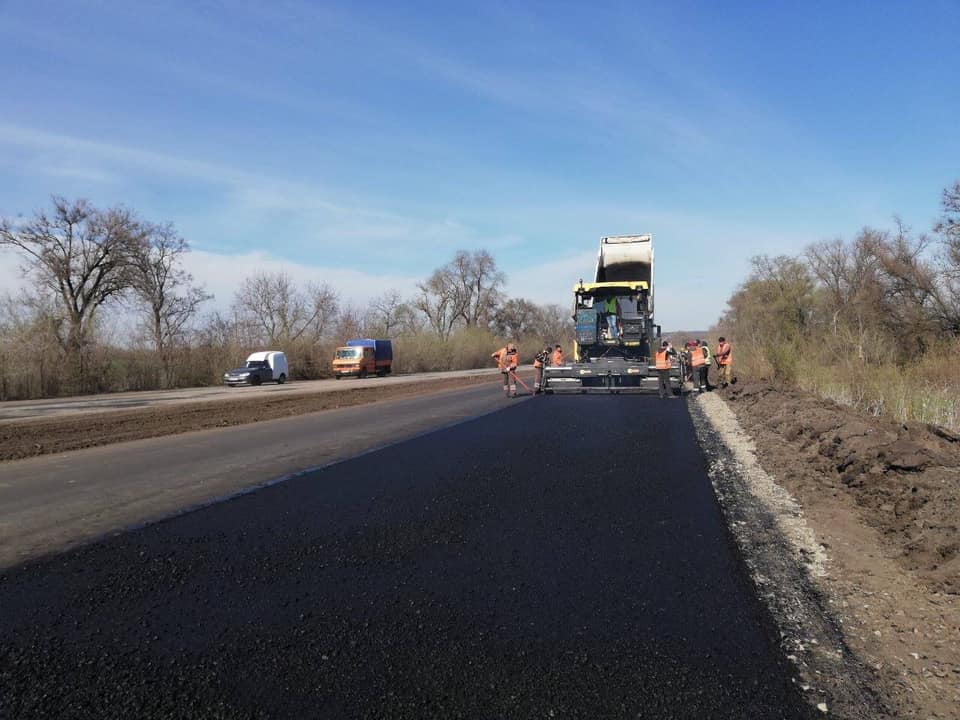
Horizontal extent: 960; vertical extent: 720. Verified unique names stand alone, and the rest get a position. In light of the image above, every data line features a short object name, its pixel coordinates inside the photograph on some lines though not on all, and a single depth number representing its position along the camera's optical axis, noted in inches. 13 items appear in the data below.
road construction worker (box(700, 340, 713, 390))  834.2
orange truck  1627.7
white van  1355.8
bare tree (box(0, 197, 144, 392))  1398.9
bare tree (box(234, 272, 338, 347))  2102.6
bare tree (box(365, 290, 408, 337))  2664.9
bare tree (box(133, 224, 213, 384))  1557.6
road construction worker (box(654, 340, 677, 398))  721.6
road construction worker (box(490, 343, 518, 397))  829.8
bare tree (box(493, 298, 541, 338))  3496.6
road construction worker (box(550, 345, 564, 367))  831.8
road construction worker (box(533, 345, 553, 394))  808.9
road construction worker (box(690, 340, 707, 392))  828.6
